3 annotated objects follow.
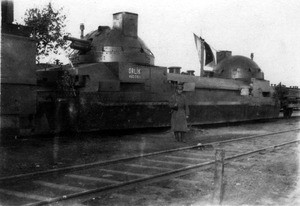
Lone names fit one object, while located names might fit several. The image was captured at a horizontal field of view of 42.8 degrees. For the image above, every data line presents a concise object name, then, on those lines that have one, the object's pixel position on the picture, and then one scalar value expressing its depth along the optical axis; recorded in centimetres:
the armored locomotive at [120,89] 1152
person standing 1092
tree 1948
